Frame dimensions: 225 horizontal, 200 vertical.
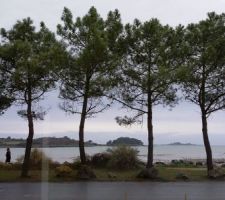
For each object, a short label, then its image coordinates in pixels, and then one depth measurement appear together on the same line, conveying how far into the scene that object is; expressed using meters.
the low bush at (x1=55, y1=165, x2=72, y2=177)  36.00
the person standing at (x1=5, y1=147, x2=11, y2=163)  50.49
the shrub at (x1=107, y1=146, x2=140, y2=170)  42.44
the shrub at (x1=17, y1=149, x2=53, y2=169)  43.23
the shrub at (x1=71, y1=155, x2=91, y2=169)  41.39
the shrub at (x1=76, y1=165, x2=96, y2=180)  35.44
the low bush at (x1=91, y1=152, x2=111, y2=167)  44.27
